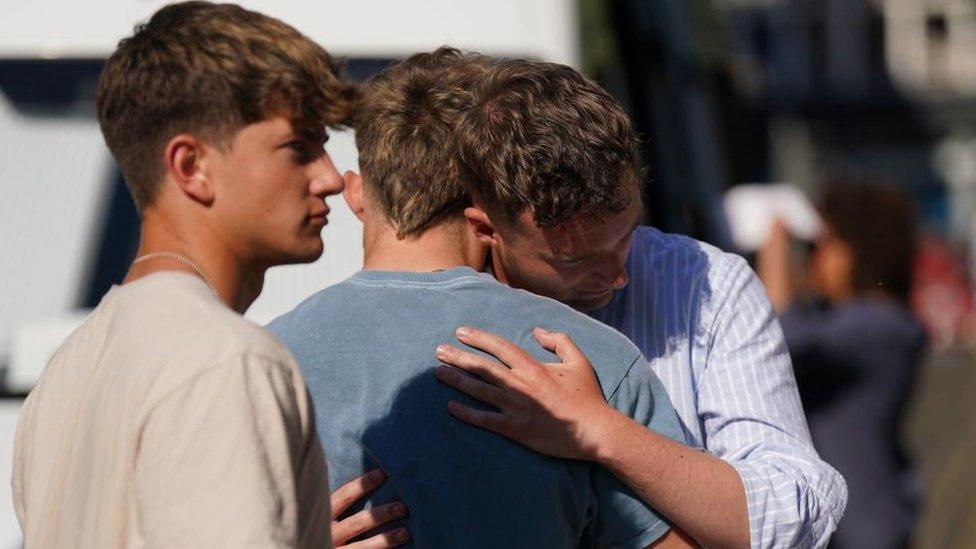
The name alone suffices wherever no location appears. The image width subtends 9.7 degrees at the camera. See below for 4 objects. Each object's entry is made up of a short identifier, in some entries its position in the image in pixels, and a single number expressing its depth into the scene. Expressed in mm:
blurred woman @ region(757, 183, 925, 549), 8871
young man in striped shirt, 5241
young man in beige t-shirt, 4907
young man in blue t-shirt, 5211
